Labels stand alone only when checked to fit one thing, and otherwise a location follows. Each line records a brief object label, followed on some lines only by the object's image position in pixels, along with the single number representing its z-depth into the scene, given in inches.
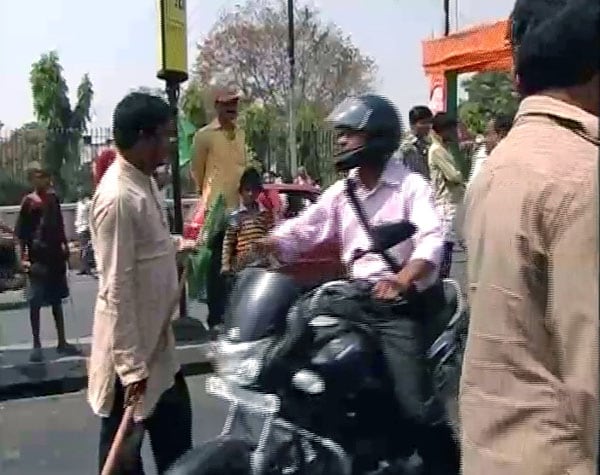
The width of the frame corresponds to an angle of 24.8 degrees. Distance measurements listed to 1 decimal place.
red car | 182.9
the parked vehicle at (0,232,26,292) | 415.8
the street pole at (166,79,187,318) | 382.0
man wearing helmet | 169.8
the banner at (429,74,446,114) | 621.5
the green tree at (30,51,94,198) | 645.9
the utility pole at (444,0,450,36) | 1165.8
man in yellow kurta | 356.5
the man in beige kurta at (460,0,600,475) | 81.7
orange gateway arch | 555.2
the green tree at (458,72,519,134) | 1505.4
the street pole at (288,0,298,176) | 829.2
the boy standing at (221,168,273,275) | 344.8
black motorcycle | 154.4
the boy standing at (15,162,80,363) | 399.2
